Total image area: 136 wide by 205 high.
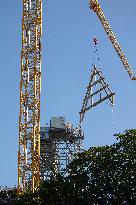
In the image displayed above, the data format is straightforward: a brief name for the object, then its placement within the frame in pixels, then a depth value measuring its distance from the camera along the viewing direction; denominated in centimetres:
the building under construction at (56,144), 8975
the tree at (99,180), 4834
